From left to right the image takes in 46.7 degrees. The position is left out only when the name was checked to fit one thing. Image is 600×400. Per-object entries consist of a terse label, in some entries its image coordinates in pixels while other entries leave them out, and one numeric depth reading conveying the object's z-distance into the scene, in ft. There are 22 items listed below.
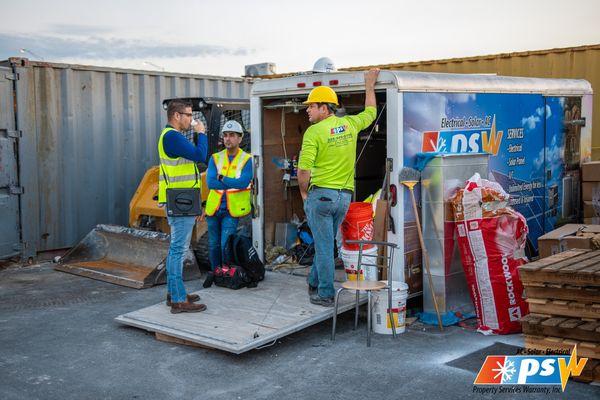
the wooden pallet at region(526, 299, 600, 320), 16.93
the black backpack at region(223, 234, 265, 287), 23.65
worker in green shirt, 20.21
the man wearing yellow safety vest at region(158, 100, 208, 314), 20.66
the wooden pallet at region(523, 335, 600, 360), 16.55
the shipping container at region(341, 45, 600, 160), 33.47
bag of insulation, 20.33
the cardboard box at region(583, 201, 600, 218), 28.45
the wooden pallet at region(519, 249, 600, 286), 16.92
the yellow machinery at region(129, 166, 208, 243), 30.37
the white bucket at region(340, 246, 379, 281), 21.47
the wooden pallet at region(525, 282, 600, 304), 16.90
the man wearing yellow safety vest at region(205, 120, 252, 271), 23.98
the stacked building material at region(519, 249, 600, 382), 16.66
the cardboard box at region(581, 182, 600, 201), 28.97
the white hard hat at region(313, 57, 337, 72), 26.58
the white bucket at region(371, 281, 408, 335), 20.01
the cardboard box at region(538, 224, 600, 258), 22.48
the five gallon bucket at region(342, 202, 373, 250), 21.89
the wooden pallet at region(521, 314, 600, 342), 16.63
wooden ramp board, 18.35
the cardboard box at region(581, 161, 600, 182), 28.84
